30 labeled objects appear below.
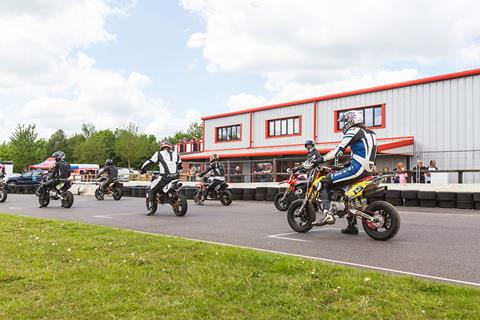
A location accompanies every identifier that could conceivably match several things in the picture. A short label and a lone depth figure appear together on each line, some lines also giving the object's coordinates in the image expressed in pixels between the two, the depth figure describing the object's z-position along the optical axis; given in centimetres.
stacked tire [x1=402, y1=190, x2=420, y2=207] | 1506
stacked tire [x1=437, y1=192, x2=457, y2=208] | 1436
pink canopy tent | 5647
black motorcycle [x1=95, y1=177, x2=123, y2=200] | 1978
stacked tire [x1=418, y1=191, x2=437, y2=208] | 1473
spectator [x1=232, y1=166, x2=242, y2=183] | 2269
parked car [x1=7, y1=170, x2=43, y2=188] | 3500
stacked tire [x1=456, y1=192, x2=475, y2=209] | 1401
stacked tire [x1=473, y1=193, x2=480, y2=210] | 1386
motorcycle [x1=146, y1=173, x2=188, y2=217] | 1183
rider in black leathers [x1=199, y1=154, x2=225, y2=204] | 1600
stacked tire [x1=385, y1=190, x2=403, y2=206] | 1535
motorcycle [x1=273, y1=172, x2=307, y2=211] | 1291
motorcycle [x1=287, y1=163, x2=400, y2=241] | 709
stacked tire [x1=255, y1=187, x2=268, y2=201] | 1902
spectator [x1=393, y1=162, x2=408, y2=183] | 1651
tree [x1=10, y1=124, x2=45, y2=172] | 5828
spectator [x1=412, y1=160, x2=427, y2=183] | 1652
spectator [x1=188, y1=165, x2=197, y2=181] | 2574
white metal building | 2298
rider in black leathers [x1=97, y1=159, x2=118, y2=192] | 1970
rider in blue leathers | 739
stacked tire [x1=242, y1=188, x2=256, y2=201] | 1927
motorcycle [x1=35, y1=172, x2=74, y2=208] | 1512
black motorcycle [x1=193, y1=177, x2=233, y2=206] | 1627
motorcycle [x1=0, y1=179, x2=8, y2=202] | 1919
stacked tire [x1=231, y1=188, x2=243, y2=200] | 1970
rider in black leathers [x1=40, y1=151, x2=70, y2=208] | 1516
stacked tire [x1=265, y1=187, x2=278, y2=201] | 1872
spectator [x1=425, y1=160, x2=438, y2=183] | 1638
